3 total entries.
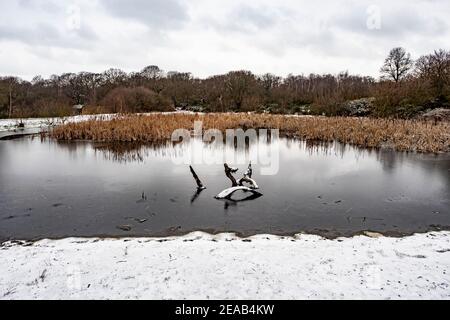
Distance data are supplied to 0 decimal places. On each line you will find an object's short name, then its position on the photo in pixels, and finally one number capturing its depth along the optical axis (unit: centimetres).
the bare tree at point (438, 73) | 2295
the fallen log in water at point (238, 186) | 687
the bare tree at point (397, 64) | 3566
